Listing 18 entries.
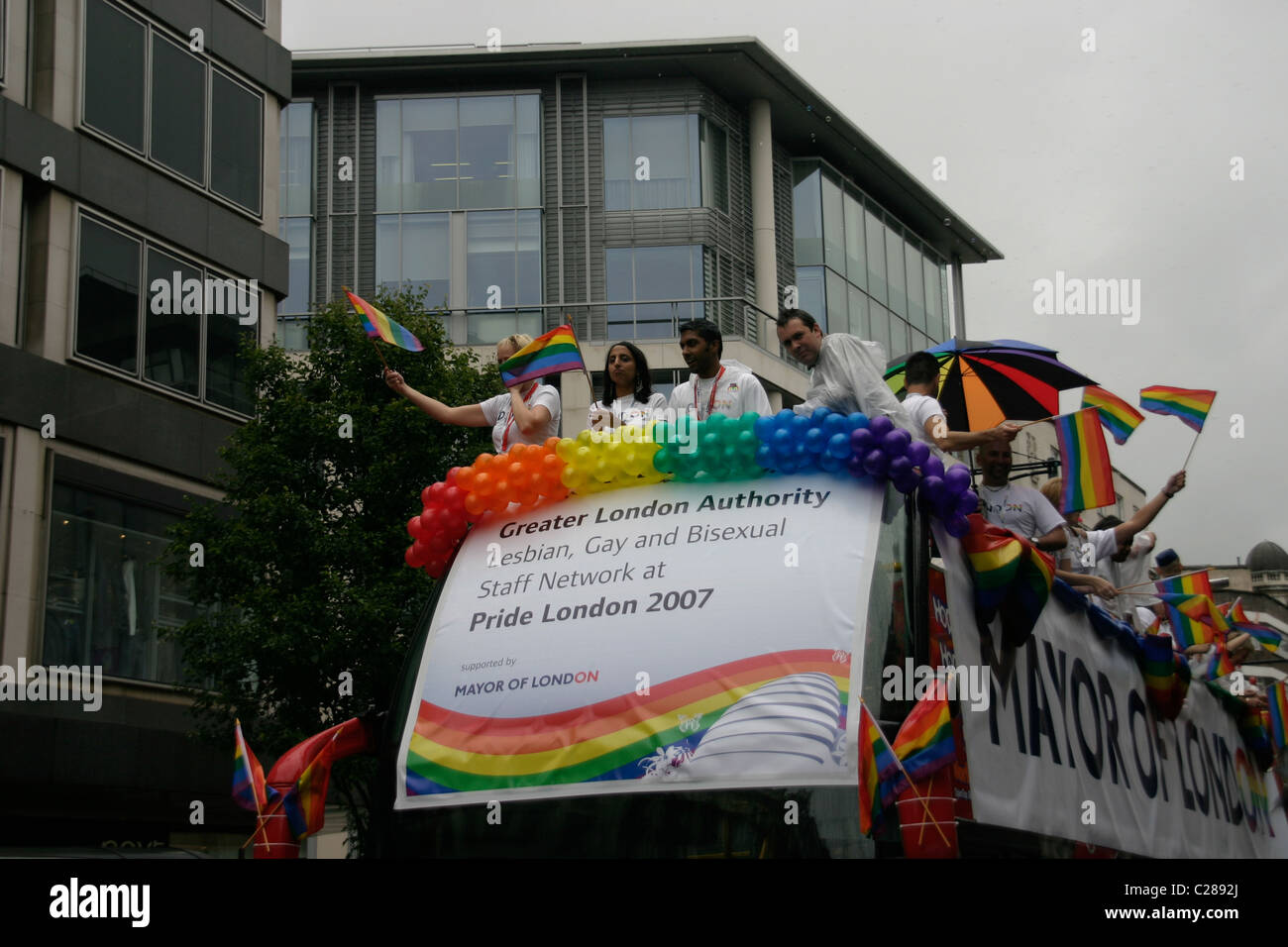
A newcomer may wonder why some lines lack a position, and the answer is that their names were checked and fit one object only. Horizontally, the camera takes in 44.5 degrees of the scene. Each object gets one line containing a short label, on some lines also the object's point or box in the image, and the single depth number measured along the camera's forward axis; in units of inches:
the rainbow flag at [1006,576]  221.0
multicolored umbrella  386.0
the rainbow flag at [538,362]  275.6
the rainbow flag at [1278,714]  408.2
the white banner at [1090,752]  214.1
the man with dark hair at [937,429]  257.9
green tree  747.4
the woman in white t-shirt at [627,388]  277.0
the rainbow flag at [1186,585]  363.9
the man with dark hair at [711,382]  273.9
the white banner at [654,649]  187.6
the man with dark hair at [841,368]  249.3
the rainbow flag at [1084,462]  303.4
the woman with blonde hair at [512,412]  274.4
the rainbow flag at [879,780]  175.9
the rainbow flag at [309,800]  203.9
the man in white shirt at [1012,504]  321.4
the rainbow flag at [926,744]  177.2
